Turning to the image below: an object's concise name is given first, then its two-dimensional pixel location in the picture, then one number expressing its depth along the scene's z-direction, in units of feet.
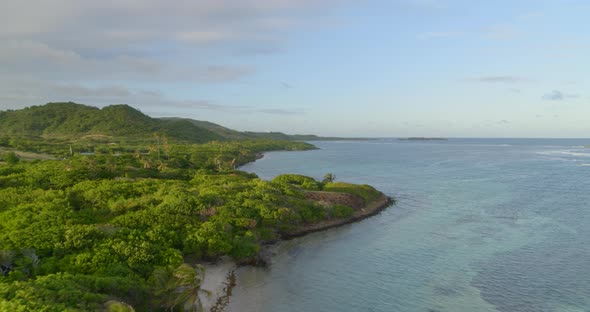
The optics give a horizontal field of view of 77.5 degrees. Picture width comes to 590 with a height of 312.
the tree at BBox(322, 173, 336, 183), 269.48
